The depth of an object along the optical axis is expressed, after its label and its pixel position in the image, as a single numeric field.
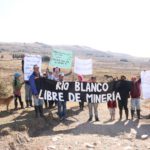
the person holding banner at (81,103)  9.17
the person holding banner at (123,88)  7.83
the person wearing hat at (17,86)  8.87
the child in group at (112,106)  8.08
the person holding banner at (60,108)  7.92
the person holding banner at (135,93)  7.91
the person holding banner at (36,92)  7.61
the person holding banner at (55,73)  8.38
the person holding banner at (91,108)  7.94
